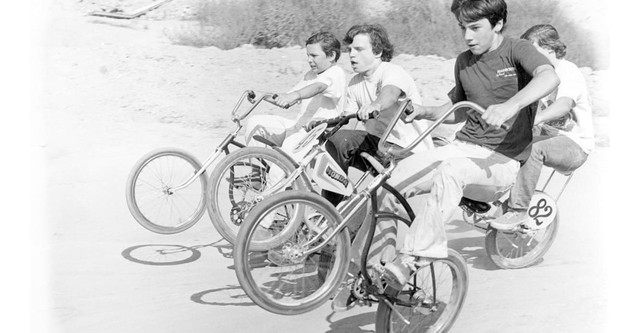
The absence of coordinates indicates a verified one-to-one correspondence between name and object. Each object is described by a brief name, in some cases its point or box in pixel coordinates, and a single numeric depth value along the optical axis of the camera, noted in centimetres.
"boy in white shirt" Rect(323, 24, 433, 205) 577
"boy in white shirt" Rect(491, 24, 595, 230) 600
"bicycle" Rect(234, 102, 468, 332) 441
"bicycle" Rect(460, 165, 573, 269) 625
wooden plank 1535
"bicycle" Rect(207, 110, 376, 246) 511
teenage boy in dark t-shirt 466
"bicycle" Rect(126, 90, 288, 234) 641
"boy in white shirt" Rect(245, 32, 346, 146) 649
